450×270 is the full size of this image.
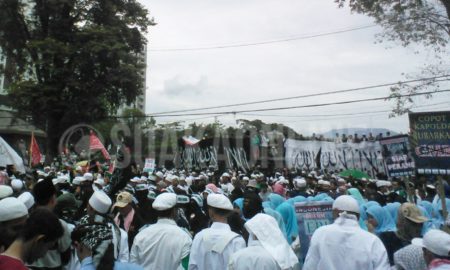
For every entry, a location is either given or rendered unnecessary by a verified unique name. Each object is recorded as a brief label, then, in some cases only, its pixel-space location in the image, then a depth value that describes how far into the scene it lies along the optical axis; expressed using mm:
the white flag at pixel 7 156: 12594
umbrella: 15930
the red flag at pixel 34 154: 17172
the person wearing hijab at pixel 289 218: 6242
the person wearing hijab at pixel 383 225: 5641
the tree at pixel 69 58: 24328
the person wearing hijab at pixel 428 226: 5461
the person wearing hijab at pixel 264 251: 3338
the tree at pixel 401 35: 15620
